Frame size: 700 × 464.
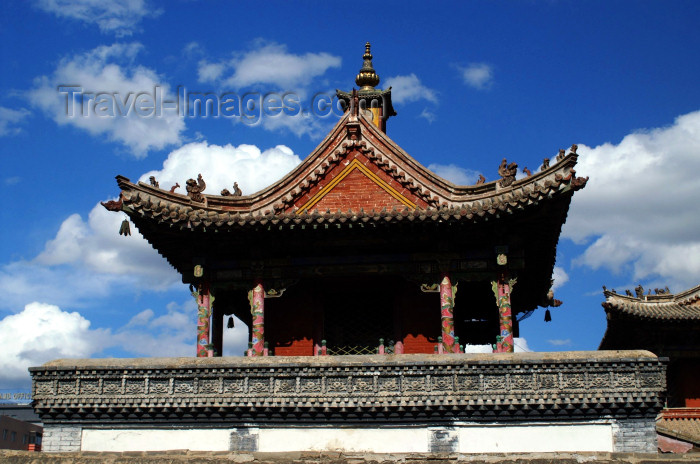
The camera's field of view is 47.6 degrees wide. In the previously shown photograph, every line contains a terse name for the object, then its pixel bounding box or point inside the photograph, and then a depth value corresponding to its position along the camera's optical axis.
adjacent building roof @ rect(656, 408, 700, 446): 27.59
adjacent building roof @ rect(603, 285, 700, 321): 28.98
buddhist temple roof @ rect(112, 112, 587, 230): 18.94
